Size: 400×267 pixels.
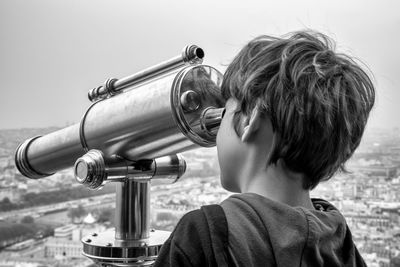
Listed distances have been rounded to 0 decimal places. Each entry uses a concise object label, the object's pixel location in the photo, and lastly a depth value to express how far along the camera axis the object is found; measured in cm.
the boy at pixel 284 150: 55
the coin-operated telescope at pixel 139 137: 74
